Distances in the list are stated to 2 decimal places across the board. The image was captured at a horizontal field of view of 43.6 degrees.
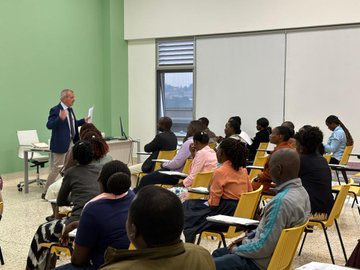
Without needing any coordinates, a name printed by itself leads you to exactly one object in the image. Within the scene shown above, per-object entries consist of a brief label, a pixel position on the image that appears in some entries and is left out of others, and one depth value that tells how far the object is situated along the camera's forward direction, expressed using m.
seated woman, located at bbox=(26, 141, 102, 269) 3.30
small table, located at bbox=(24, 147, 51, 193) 6.88
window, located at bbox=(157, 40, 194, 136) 9.77
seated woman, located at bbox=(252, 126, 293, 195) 5.07
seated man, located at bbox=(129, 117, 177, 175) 6.18
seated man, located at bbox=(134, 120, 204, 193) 5.45
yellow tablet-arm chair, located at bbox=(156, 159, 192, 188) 5.21
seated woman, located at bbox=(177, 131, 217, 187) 4.65
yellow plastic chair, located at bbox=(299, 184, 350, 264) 3.71
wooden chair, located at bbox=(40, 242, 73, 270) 3.02
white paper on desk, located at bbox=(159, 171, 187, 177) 4.68
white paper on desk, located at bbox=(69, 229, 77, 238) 2.68
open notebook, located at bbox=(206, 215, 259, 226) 2.90
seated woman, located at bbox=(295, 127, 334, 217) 3.88
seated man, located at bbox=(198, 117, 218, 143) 6.90
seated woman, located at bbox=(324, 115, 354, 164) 6.84
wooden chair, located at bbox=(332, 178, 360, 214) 4.93
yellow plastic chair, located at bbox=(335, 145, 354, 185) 6.57
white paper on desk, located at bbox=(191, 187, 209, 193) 3.92
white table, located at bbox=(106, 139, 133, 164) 8.64
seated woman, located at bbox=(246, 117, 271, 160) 7.27
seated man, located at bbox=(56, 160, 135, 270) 2.35
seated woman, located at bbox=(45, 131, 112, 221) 3.72
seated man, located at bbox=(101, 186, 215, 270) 1.34
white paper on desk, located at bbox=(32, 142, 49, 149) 7.02
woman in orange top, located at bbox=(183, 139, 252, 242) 3.57
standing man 6.44
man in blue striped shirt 2.45
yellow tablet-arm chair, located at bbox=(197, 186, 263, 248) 3.35
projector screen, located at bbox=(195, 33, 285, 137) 8.65
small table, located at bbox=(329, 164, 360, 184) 5.48
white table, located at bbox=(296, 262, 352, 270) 1.99
